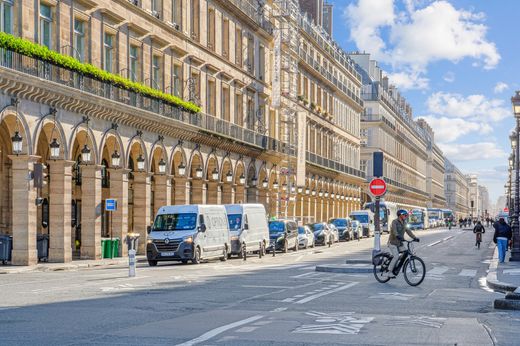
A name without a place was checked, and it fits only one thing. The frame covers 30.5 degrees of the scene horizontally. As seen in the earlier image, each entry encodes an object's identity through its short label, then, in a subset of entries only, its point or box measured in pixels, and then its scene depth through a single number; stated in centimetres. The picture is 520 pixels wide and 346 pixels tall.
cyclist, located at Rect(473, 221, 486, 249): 5631
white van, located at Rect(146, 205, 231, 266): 3353
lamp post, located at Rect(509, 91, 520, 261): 3516
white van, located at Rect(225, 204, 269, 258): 3962
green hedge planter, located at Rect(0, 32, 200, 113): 3058
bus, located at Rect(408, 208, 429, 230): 11931
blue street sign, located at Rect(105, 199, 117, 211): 3853
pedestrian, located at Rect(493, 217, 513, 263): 3541
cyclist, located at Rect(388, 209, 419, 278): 2267
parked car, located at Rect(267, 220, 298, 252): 4700
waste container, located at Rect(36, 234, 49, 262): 3478
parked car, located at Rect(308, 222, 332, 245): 5988
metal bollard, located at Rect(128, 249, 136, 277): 2517
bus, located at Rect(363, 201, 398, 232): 8749
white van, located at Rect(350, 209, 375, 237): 8562
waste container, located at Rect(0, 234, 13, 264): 3234
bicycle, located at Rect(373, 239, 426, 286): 2261
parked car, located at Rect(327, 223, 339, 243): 6395
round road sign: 2880
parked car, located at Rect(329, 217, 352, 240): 7206
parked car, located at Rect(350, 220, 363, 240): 7616
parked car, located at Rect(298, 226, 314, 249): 5303
